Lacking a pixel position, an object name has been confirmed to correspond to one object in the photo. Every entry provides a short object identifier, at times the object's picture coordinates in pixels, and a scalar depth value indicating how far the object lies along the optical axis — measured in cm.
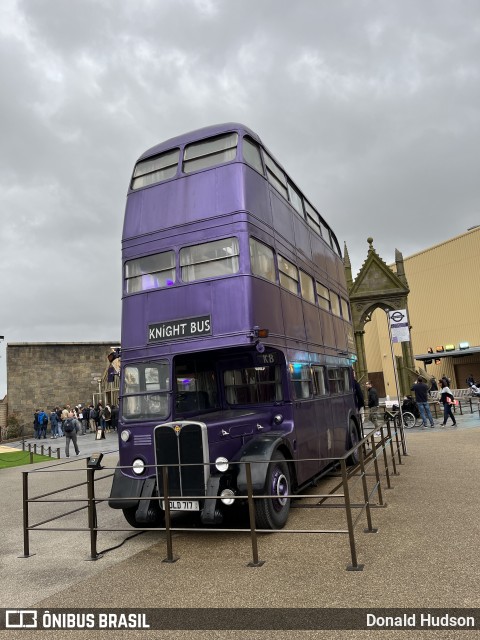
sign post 1326
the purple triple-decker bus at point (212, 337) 658
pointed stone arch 2644
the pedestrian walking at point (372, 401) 2064
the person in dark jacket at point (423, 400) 1797
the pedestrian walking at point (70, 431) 1932
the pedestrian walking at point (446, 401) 1777
